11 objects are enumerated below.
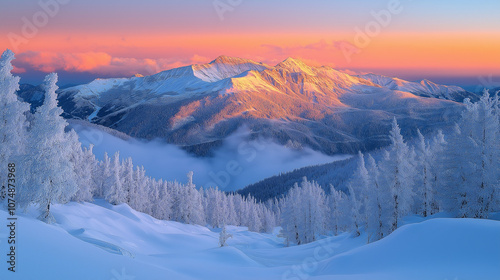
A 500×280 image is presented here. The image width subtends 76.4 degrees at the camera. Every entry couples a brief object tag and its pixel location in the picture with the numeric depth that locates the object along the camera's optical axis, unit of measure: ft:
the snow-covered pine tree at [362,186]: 153.38
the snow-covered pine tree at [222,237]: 115.34
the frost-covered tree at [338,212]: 194.83
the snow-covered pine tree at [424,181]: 140.67
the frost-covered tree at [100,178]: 200.07
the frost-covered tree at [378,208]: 111.45
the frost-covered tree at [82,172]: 153.23
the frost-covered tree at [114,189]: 182.29
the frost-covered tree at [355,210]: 171.96
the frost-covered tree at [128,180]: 210.59
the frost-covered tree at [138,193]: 216.37
